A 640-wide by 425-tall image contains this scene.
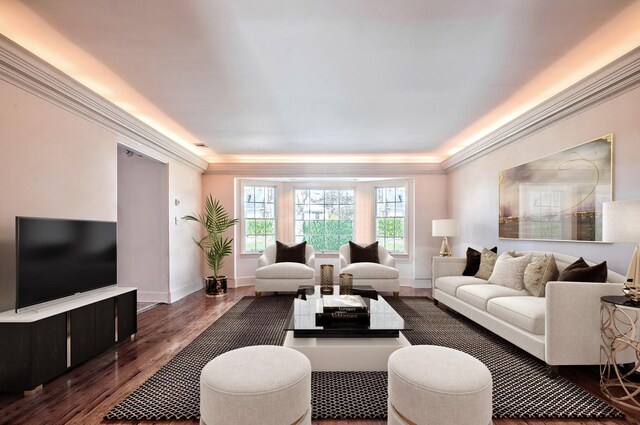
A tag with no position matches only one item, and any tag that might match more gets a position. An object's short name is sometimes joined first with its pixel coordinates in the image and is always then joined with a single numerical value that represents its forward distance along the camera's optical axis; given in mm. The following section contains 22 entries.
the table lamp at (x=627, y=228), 2148
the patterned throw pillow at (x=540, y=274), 3244
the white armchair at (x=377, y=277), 5445
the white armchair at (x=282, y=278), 5508
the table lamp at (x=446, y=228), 5535
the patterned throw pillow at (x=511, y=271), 3617
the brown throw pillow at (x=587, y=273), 2664
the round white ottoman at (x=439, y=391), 1537
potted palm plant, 5742
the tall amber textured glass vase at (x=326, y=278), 4176
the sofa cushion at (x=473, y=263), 4637
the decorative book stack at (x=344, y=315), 2836
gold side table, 2213
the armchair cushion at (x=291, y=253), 5977
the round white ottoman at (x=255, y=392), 1526
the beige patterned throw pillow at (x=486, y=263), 4277
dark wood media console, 2270
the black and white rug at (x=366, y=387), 2066
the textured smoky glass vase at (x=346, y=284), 3861
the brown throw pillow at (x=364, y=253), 5957
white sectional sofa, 2510
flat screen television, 2422
